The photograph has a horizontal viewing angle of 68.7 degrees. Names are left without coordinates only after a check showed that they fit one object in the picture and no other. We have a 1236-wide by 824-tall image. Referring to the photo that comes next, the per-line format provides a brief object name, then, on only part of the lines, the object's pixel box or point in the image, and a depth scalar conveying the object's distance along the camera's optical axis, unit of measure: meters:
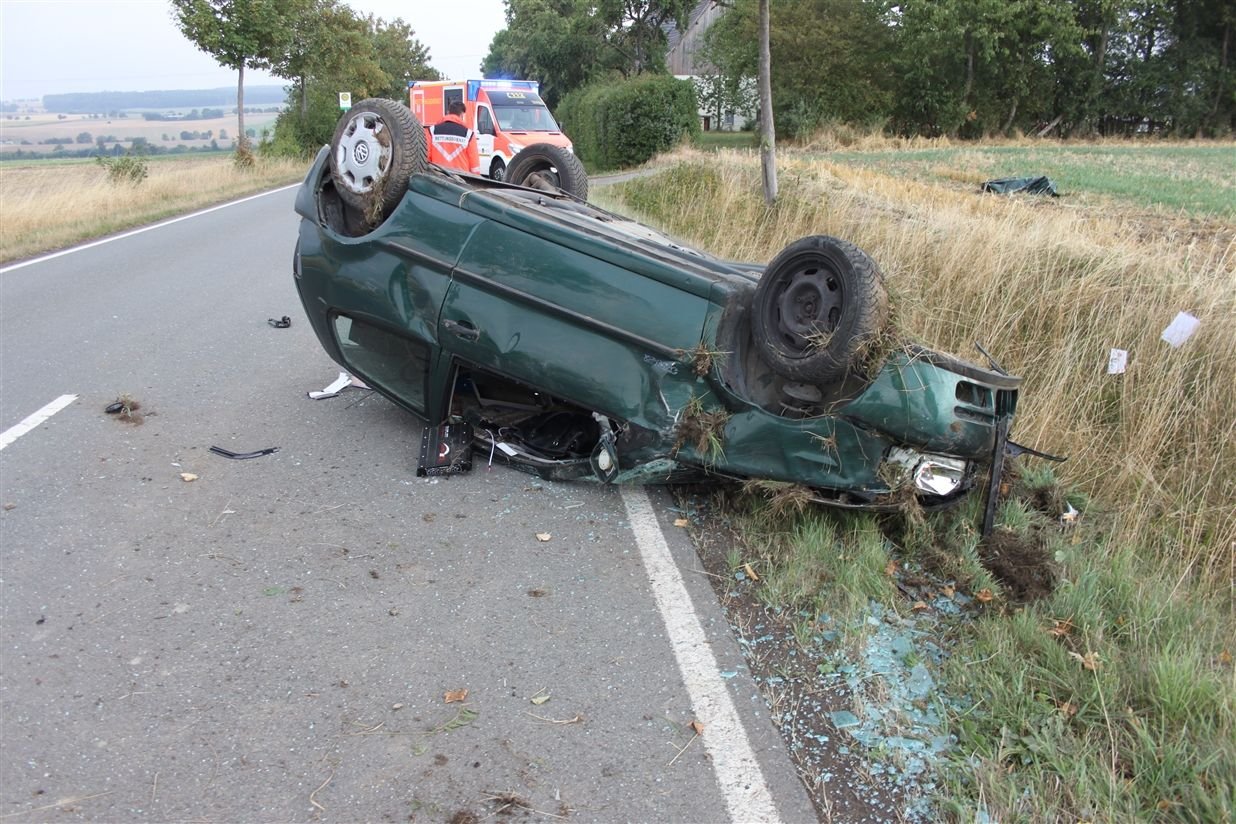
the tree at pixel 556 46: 49.88
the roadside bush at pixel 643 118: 32.88
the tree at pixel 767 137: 10.49
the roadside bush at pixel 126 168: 20.08
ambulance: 19.67
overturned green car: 3.71
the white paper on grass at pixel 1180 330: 5.14
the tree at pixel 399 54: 58.09
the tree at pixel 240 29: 24.97
